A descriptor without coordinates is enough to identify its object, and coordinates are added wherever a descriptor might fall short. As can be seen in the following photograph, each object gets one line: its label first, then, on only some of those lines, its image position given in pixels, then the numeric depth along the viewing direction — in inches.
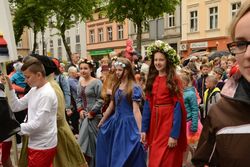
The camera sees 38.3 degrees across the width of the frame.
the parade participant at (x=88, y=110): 221.5
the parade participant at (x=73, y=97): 318.0
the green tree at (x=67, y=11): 821.9
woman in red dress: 175.6
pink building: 1693.0
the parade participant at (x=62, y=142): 168.4
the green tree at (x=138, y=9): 716.7
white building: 1961.1
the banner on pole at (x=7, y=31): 166.4
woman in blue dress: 189.6
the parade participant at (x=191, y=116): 218.4
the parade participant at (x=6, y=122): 143.3
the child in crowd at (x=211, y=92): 235.7
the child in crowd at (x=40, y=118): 147.6
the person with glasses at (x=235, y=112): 54.8
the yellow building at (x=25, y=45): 2288.4
